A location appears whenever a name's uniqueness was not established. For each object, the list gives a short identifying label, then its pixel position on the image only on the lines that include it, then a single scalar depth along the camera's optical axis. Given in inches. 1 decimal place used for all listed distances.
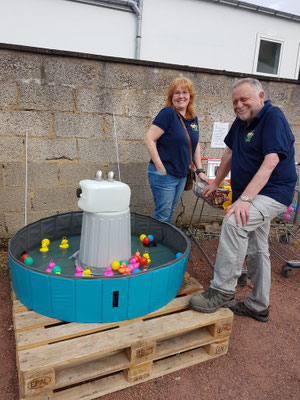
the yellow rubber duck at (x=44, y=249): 104.7
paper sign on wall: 159.3
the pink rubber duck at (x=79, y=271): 86.0
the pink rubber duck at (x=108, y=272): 83.9
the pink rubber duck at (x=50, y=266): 88.6
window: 287.3
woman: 100.3
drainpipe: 224.7
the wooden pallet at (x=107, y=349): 58.7
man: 72.2
